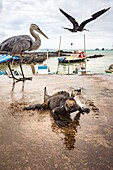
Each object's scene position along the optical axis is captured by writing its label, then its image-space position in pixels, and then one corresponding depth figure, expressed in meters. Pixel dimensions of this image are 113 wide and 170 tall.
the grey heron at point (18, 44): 3.79
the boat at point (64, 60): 27.78
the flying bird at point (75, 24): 6.33
